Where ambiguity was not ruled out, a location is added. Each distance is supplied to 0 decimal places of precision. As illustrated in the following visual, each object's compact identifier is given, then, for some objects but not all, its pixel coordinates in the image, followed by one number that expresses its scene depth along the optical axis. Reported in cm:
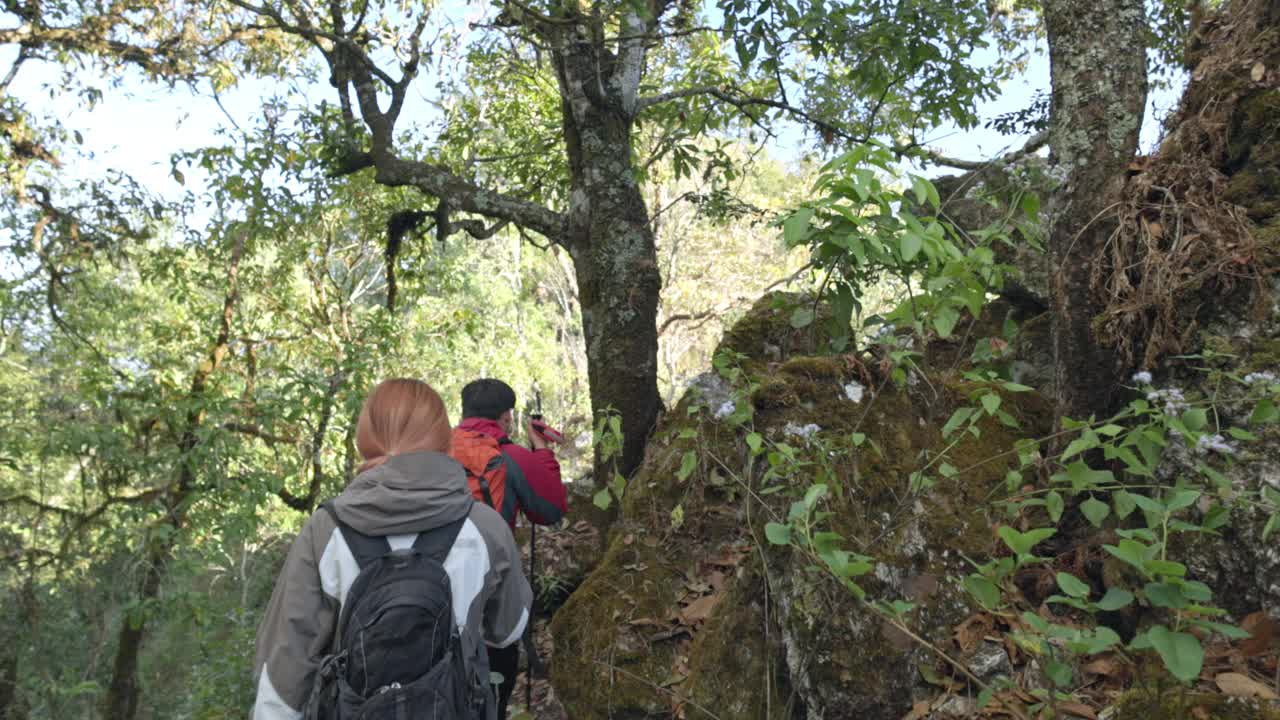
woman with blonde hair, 226
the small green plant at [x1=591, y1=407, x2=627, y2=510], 555
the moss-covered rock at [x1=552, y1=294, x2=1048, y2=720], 328
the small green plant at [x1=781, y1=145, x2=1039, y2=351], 246
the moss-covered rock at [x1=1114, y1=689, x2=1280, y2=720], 223
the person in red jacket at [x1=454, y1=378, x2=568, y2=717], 427
